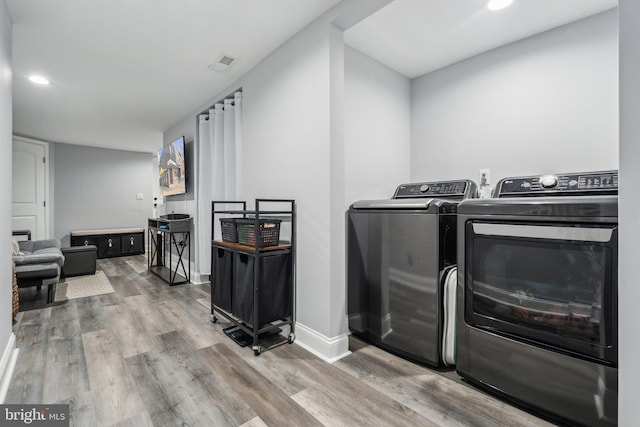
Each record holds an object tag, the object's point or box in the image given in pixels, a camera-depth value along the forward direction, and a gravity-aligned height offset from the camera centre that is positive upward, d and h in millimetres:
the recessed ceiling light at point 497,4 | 1786 +1254
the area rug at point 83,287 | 3330 -899
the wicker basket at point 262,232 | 2090 -142
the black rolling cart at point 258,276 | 2029 -462
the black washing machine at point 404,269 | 1741 -378
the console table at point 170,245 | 3883 -482
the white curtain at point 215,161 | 3135 +587
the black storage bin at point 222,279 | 2320 -543
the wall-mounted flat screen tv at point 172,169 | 4078 +653
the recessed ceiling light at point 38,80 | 2850 +1317
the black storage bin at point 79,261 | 4141 -664
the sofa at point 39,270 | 2881 -547
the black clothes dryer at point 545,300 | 1203 -417
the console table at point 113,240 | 5691 -527
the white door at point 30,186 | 4988 +488
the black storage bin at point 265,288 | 2051 -539
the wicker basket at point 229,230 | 2301 -139
